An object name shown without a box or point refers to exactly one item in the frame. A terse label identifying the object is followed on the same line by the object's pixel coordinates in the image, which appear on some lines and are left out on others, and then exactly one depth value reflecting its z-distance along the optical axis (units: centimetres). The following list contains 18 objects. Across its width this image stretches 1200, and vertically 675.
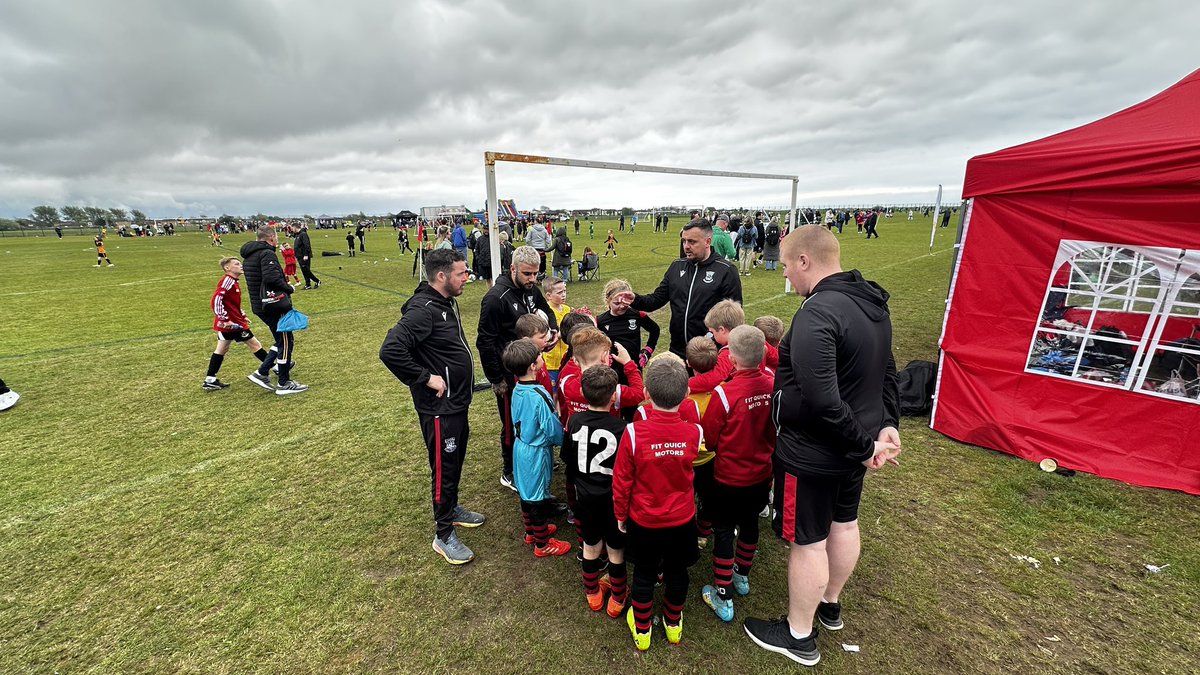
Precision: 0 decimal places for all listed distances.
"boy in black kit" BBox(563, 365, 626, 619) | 266
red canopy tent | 378
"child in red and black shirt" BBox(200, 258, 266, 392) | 608
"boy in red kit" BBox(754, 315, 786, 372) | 372
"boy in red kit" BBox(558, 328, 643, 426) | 300
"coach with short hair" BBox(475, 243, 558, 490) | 388
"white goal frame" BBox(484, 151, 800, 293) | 659
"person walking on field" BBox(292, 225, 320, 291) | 1492
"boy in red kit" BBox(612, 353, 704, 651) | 241
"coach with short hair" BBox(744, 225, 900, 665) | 217
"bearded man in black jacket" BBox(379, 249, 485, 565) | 313
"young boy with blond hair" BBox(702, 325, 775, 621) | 276
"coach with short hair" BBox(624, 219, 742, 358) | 436
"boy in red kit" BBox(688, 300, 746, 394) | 342
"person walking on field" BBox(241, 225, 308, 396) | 632
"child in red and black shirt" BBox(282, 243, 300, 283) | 1524
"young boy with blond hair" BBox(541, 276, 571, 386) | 419
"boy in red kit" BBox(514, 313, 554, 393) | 350
